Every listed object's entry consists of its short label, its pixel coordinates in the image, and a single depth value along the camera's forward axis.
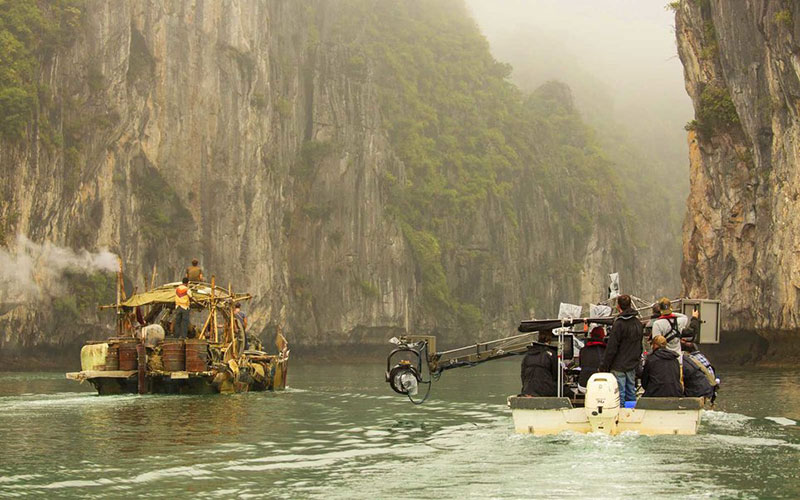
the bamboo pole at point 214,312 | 36.00
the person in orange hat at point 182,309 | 35.22
